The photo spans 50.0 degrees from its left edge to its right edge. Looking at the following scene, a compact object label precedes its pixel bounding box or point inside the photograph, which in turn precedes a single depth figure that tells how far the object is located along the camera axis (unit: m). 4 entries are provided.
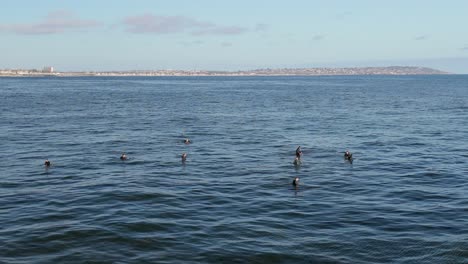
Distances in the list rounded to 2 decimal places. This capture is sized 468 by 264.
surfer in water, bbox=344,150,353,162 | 42.48
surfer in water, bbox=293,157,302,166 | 39.64
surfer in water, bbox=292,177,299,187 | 33.53
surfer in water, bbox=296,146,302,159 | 42.91
